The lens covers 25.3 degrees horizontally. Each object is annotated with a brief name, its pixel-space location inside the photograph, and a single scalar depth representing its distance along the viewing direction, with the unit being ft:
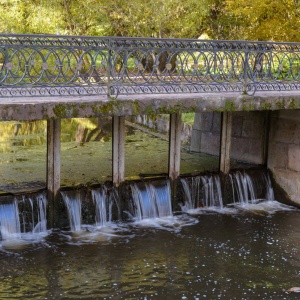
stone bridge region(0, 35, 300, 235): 40.42
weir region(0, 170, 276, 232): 45.32
